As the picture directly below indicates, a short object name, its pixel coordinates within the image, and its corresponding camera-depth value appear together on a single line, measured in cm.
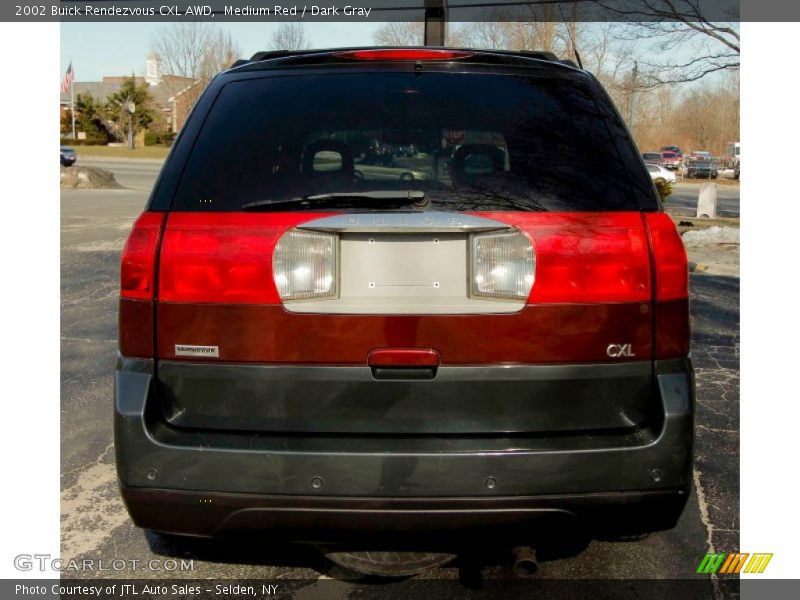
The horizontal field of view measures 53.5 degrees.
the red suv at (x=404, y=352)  228
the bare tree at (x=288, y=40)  2595
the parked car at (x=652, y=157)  4652
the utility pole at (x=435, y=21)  1418
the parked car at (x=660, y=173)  4026
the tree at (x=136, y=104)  6744
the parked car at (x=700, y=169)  4912
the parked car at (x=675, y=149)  6080
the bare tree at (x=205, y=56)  3750
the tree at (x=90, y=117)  7062
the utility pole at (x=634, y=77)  1889
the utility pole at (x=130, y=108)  6612
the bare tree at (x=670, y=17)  1619
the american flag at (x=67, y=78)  5193
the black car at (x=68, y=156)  4028
